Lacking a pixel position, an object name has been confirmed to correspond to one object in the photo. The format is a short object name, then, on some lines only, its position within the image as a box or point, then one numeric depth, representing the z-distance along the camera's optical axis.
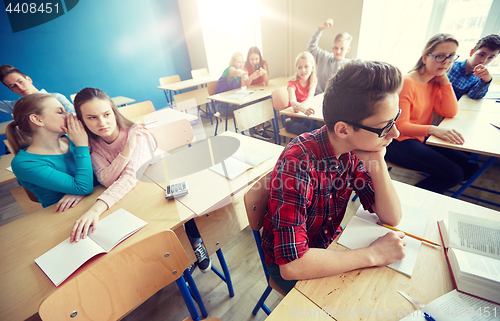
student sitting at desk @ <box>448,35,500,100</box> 1.87
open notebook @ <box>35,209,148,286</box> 0.82
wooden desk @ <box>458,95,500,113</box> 1.82
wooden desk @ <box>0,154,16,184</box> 1.65
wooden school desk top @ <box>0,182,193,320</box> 0.75
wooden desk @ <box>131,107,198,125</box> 2.40
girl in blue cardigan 1.13
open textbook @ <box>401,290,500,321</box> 0.52
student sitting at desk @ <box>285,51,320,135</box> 2.45
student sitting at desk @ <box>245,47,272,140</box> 3.55
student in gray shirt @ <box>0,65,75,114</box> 2.55
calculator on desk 1.18
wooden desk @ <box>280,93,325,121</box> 2.19
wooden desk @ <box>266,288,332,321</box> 0.57
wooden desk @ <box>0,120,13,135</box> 2.65
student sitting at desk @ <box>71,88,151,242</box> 1.27
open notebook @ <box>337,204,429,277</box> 0.67
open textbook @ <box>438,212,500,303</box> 0.56
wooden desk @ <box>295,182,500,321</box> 0.58
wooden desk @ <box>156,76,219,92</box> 4.20
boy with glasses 0.67
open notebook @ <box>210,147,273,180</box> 1.33
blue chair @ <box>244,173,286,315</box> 0.87
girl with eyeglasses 1.50
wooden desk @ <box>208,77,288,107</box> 3.02
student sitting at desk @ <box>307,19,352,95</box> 2.78
